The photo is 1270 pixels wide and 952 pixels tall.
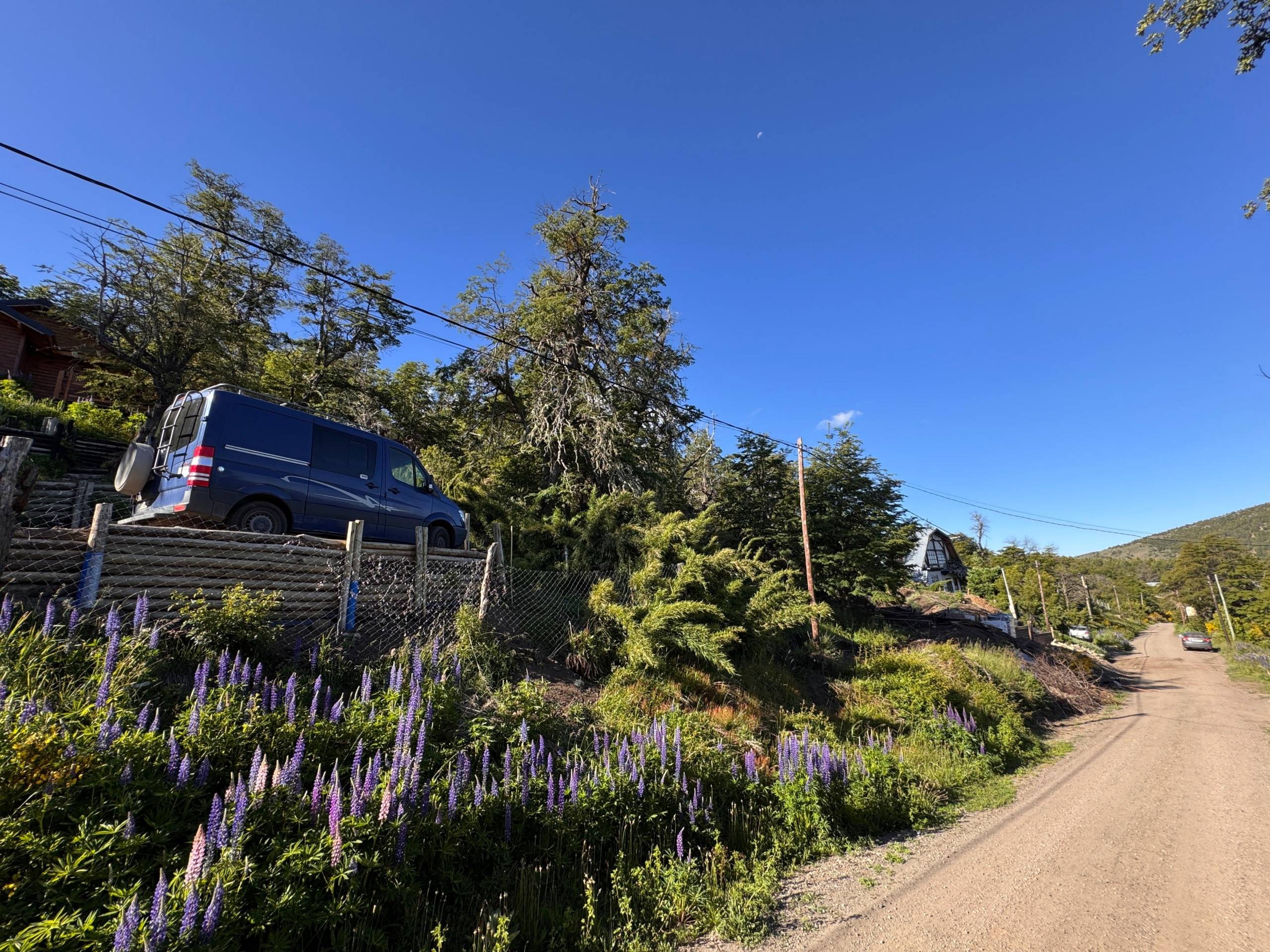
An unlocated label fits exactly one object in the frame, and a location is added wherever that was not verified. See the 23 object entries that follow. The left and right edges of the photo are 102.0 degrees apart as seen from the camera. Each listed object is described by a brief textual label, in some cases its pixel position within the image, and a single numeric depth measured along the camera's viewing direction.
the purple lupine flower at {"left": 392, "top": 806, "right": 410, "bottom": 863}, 2.96
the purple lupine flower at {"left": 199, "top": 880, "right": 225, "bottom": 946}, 2.12
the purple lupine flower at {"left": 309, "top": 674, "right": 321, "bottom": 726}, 3.67
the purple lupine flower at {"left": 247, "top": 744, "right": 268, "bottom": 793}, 2.78
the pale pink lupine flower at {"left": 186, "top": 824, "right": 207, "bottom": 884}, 2.23
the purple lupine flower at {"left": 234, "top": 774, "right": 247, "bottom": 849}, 2.48
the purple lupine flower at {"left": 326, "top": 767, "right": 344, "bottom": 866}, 2.63
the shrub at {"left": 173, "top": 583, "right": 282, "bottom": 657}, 4.61
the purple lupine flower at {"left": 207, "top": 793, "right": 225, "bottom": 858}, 2.49
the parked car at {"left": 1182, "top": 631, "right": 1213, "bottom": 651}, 42.69
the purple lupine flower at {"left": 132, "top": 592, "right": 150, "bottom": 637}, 4.10
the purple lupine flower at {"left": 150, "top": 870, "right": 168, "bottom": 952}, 2.01
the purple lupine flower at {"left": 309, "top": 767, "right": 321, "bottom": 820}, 2.93
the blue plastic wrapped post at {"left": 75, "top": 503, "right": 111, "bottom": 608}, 4.52
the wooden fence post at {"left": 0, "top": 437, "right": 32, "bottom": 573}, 4.24
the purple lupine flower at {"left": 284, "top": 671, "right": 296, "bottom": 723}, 3.64
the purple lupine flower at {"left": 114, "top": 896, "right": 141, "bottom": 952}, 1.93
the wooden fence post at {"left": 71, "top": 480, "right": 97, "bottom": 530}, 7.69
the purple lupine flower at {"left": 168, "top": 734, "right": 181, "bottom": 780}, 2.86
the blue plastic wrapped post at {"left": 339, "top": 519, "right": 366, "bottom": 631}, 5.89
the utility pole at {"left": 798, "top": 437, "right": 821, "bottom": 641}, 13.71
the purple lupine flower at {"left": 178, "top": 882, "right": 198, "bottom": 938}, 2.08
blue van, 6.12
